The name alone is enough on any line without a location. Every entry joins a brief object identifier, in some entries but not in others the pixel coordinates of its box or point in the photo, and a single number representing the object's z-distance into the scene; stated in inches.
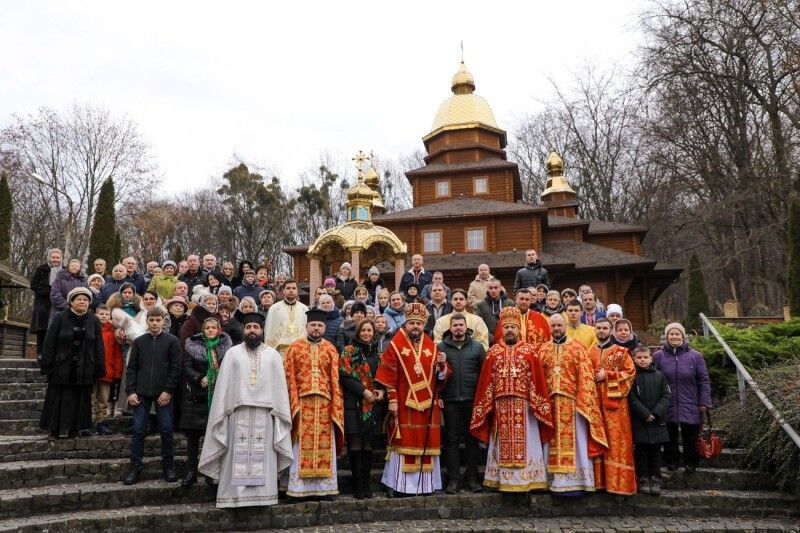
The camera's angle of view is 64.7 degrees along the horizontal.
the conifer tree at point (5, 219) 855.7
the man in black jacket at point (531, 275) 460.4
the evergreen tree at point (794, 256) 757.3
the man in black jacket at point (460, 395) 279.4
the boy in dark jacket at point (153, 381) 271.7
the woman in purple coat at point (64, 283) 372.5
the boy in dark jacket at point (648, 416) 269.1
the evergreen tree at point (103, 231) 1040.2
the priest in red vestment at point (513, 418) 267.3
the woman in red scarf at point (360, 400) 269.9
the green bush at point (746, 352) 377.7
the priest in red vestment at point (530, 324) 313.1
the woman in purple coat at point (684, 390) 288.0
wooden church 934.4
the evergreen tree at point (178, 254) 1331.2
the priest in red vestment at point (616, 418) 265.7
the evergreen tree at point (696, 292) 1115.7
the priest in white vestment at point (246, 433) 248.4
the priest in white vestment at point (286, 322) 336.8
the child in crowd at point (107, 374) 314.3
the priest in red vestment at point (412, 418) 273.9
